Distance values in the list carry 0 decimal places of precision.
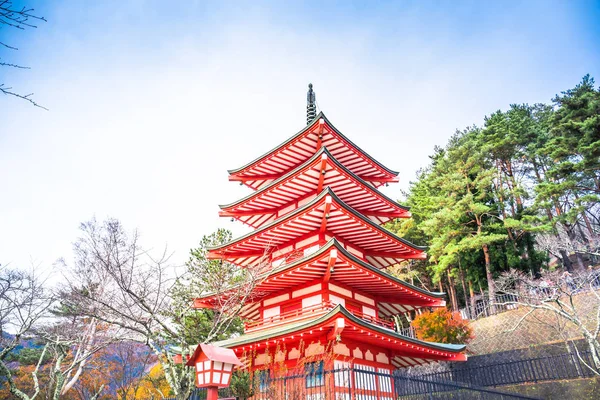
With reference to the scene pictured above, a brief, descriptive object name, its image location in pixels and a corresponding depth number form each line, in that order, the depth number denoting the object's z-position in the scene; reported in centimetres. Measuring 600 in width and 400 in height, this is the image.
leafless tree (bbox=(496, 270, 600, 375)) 2109
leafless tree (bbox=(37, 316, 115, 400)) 1694
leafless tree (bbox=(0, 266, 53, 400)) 1598
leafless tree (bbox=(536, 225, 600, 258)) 1957
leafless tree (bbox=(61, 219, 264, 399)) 1041
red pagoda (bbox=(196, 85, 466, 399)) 1355
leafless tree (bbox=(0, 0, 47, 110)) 392
